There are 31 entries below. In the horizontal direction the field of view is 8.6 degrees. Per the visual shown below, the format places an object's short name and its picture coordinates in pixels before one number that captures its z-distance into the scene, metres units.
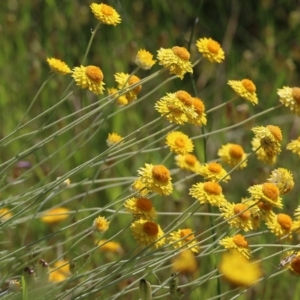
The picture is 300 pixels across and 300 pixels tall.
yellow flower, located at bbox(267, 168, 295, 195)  1.28
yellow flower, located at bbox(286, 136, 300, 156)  1.33
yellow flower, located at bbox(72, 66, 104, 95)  1.29
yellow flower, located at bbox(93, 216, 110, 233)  1.29
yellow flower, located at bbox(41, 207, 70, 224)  1.48
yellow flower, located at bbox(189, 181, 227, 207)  1.27
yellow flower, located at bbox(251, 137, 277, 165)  1.35
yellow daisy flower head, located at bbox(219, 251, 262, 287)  1.11
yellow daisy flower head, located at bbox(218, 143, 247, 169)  1.37
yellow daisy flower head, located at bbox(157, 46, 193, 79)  1.30
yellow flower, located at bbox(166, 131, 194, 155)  1.31
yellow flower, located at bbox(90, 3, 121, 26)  1.31
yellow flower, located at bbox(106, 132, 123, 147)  1.36
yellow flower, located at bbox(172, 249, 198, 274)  1.17
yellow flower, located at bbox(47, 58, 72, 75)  1.31
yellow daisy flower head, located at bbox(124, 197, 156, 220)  1.26
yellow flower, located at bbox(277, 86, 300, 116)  1.34
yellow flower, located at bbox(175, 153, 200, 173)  1.39
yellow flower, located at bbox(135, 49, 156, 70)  1.32
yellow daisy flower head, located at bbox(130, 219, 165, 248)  1.26
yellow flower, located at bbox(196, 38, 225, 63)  1.36
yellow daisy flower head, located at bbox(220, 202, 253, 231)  1.27
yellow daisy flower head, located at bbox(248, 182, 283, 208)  1.26
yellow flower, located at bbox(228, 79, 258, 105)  1.34
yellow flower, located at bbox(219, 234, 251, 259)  1.26
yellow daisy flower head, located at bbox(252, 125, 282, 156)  1.29
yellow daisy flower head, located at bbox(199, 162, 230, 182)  1.31
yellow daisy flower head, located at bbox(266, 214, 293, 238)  1.28
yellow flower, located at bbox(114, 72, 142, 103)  1.31
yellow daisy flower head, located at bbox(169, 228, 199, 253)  1.27
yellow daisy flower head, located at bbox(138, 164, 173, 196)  1.26
